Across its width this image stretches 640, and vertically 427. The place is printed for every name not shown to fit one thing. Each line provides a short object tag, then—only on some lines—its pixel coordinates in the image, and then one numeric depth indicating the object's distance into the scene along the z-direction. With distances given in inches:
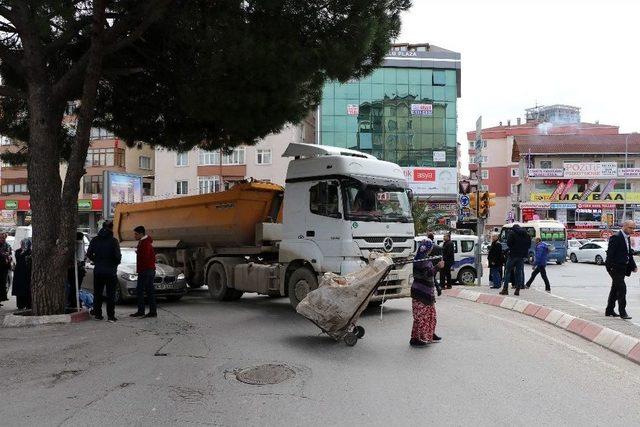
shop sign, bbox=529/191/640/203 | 2539.4
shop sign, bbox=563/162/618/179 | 2544.3
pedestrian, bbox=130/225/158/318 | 437.4
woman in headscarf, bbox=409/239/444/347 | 331.6
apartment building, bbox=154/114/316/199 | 2114.9
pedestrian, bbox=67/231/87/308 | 458.0
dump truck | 441.4
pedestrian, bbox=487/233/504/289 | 684.1
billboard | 1000.8
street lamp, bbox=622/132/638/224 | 2401.0
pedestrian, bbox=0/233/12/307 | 530.3
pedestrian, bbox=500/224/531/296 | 597.6
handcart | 323.3
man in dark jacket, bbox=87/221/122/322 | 422.9
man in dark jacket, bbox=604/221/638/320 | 416.8
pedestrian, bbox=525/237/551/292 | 657.6
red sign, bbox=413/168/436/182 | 2608.3
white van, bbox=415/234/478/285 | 813.3
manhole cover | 257.3
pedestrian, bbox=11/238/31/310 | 494.6
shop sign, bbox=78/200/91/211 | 2187.5
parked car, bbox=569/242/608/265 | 1472.7
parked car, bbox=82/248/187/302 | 525.3
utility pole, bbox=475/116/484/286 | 685.9
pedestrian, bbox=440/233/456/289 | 699.6
